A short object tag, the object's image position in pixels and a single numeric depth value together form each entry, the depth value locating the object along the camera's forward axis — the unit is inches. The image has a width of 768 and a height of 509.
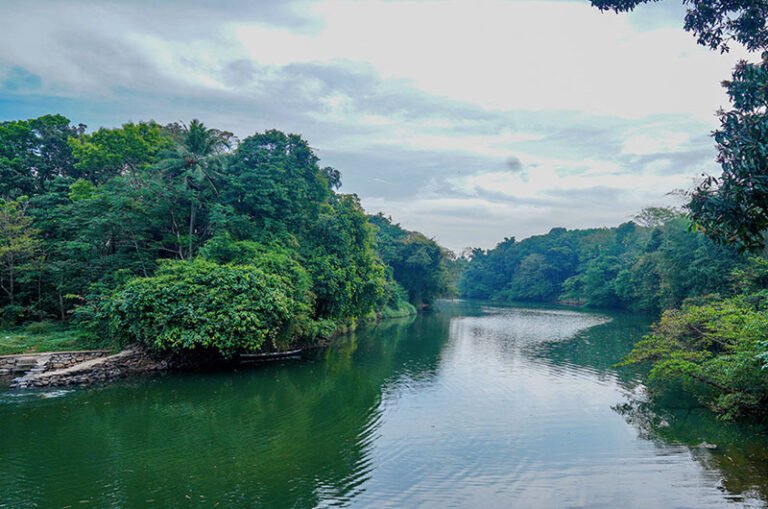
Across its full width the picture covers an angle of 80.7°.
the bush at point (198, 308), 552.1
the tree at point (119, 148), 865.5
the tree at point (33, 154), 874.1
